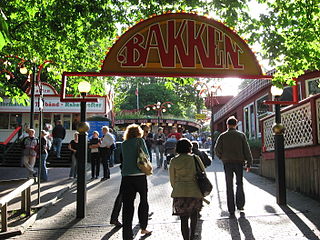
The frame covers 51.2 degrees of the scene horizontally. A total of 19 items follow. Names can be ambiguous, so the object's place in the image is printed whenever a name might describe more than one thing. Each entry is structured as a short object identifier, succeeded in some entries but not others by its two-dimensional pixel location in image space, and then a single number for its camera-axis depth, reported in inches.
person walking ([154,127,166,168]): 566.7
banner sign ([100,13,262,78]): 286.4
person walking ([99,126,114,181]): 450.3
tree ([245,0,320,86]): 293.9
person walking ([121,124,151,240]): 194.5
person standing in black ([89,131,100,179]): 456.4
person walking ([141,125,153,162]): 610.9
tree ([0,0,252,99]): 341.7
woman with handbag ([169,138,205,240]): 180.9
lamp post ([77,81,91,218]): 264.5
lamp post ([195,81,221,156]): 898.7
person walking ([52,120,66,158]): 652.7
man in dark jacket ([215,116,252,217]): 259.8
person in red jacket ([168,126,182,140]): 517.7
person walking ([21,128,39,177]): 436.1
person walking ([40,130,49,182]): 447.1
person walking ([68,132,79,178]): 456.6
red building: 306.6
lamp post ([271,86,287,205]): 287.1
